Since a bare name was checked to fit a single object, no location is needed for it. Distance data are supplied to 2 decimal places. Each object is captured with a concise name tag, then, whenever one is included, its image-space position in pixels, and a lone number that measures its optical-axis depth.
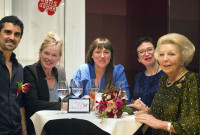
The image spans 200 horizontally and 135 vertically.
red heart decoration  4.25
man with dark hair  2.56
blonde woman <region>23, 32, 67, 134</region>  2.90
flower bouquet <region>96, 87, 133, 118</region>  2.19
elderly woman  2.15
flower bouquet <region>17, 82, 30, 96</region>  2.70
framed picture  2.37
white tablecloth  2.08
